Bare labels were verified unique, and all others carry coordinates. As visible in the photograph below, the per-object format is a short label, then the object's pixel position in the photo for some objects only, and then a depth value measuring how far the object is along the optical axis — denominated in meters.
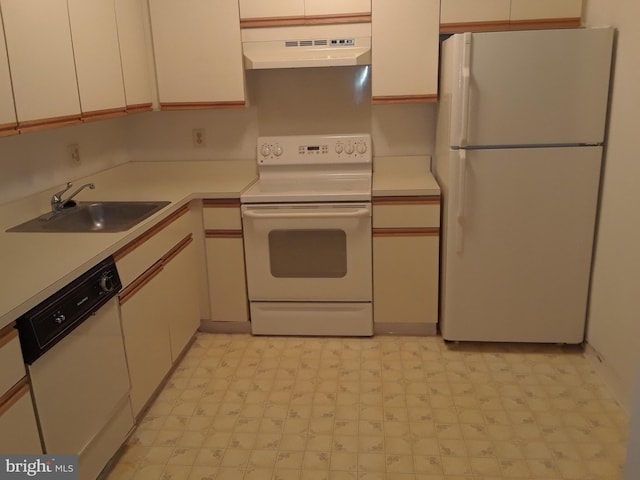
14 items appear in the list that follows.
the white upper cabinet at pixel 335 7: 2.86
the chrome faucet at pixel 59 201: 2.52
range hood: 2.89
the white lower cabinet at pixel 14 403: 1.44
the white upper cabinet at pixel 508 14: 2.75
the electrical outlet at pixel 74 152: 2.83
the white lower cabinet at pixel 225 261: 2.96
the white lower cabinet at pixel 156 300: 2.18
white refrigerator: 2.47
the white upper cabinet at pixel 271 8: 2.89
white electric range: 2.89
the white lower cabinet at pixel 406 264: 2.87
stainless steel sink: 2.48
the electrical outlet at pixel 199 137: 3.47
